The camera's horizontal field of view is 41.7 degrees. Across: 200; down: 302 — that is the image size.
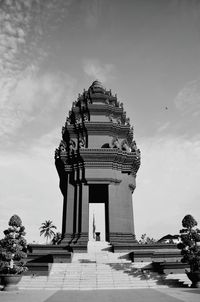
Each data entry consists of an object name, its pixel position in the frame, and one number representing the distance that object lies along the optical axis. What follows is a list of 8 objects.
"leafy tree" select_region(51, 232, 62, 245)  64.07
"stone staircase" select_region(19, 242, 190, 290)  15.48
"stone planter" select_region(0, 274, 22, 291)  14.77
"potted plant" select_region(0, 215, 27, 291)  14.99
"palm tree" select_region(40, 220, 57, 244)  83.82
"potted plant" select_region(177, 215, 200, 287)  15.02
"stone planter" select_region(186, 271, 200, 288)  14.83
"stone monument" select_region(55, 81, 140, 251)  23.88
